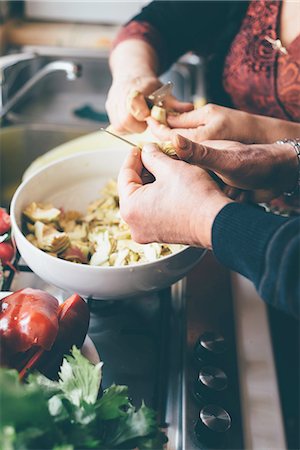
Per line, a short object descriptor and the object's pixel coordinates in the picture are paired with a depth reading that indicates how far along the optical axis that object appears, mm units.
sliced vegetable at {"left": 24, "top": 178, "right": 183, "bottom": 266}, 831
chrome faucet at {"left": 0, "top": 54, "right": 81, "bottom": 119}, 1437
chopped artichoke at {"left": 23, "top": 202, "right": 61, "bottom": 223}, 899
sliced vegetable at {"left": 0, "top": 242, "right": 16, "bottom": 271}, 857
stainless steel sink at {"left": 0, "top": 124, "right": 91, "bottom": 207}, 1438
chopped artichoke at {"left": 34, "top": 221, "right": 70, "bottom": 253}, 837
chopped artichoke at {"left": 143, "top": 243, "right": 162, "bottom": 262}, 811
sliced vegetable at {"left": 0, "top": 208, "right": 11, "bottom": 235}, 886
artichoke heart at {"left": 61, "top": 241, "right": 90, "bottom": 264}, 837
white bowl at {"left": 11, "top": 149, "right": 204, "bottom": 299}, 744
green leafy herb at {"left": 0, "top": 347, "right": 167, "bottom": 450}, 478
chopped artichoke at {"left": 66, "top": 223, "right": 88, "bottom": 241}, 904
